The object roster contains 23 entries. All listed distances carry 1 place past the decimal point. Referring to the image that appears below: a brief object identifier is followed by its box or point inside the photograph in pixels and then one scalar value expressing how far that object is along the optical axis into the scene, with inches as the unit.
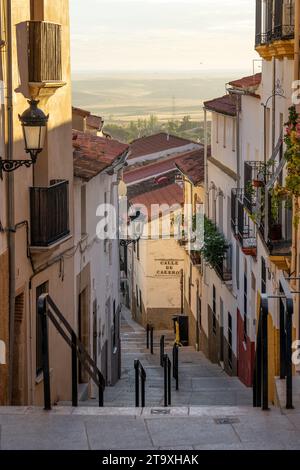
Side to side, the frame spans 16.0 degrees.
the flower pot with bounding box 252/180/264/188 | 703.2
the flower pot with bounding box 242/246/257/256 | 894.4
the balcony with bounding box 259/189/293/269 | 642.2
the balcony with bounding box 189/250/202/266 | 1390.3
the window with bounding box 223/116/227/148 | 1223.5
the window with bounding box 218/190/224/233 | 1235.2
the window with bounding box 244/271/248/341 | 985.5
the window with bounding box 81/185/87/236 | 827.4
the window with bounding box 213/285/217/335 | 1251.8
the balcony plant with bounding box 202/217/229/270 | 1156.5
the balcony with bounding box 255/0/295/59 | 686.6
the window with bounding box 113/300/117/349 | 1144.4
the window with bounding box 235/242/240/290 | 1072.3
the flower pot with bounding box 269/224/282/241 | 675.4
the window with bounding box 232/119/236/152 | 1139.3
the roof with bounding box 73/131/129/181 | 776.3
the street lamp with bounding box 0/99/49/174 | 466.6
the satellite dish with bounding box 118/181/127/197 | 1293.8
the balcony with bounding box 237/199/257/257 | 904.9
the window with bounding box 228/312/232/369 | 1123.9
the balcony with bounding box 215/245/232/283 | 1136.8
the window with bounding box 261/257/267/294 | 812.0
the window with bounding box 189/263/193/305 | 1520.1
